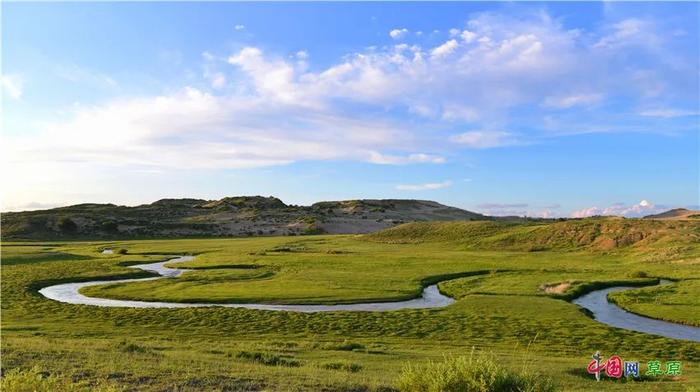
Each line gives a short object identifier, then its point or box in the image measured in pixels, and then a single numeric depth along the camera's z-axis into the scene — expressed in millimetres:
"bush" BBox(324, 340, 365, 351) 25359
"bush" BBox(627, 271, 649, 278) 55872
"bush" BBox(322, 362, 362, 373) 19133
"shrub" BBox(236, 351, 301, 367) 19891
